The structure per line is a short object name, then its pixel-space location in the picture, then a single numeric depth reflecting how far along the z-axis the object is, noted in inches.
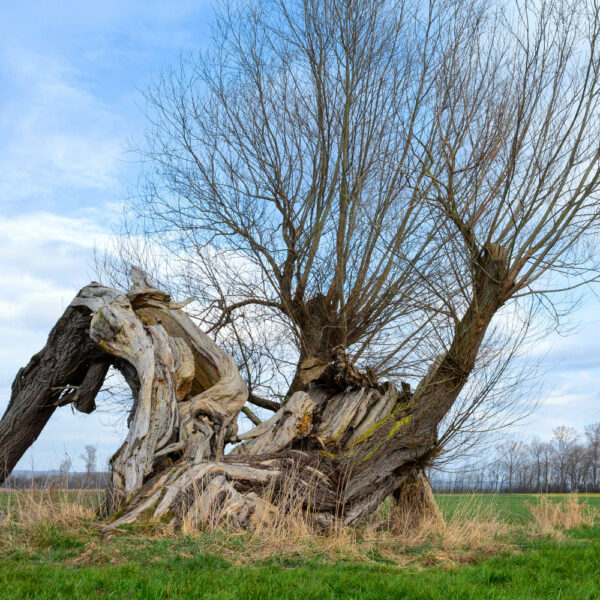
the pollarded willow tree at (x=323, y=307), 306.2
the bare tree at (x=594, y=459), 1790.6
